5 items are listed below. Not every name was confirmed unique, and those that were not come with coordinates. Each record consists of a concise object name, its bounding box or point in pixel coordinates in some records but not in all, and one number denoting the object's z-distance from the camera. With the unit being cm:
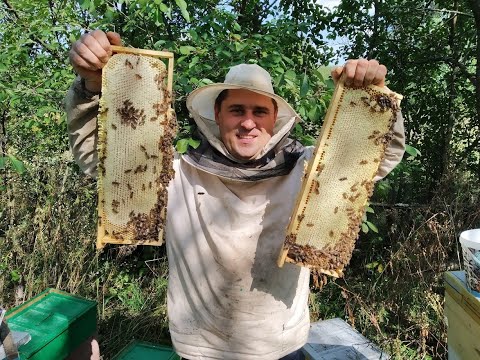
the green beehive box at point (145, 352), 284
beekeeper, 195
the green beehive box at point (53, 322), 249
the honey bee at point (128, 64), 177
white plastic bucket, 199
